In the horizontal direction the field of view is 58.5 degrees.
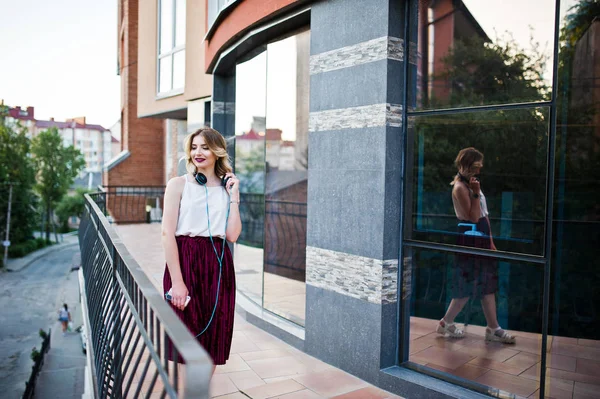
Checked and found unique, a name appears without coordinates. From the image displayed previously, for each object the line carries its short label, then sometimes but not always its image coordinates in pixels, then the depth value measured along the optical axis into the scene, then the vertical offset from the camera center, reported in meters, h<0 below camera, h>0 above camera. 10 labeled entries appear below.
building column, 4.23 +0.02
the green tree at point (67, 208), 72.69 -3.80
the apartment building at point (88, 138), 99.12 +8.26
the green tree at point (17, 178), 50.19 +0.11
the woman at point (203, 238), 3.24 -0.34
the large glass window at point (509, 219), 3.68 -0.24
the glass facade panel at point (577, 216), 3.68 -0.23
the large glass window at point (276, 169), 6.46 +0.21
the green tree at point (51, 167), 62.81 +1.56
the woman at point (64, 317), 30.41 -7.82
